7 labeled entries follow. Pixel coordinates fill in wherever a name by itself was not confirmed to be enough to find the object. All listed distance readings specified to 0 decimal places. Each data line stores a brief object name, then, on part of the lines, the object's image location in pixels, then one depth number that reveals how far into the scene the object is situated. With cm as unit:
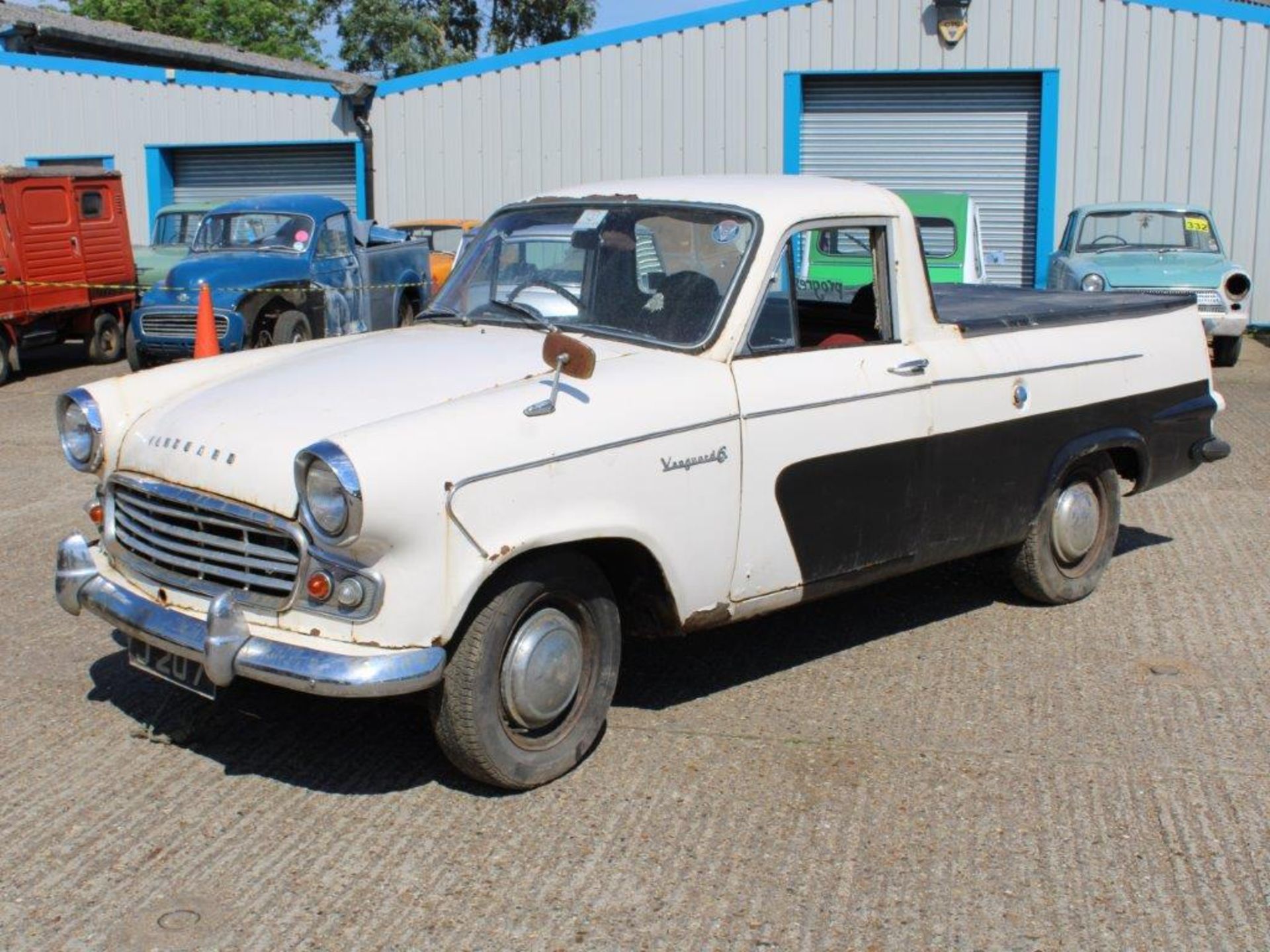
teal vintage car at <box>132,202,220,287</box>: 1700
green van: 1321
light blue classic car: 1391
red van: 1432
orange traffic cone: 1081
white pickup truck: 400
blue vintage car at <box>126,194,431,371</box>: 1335
